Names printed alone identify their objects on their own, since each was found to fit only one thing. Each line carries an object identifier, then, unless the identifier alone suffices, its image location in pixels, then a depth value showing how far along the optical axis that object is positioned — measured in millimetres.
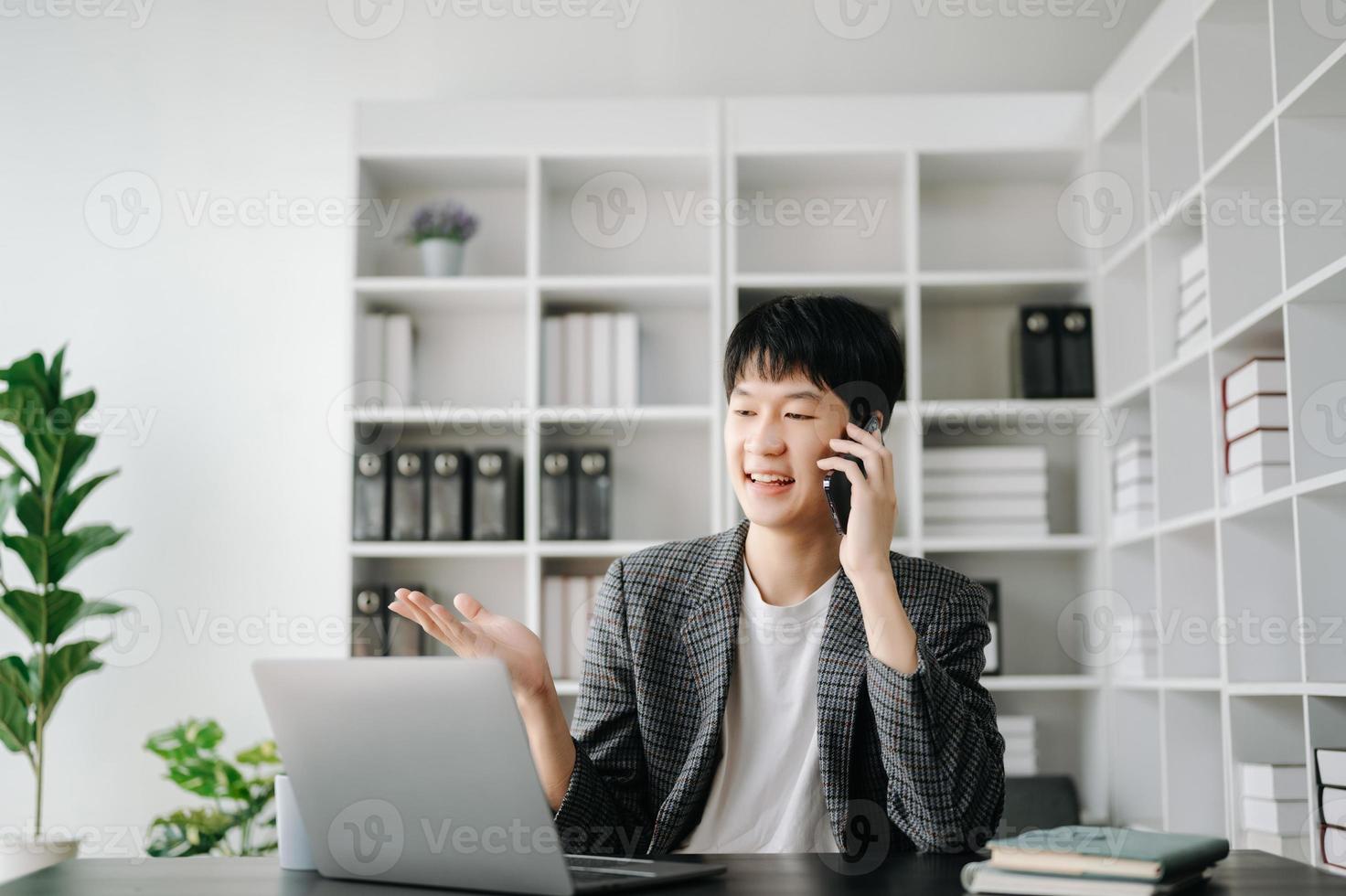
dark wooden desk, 1095
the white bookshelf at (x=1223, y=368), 2283
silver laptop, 1025
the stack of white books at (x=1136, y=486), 3139
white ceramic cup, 1198
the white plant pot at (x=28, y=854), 3107
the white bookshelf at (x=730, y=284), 3410
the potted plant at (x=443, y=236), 3523
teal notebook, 1019
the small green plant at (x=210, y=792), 3180
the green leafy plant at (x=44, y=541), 3170
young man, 1473
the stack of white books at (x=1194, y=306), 2795
